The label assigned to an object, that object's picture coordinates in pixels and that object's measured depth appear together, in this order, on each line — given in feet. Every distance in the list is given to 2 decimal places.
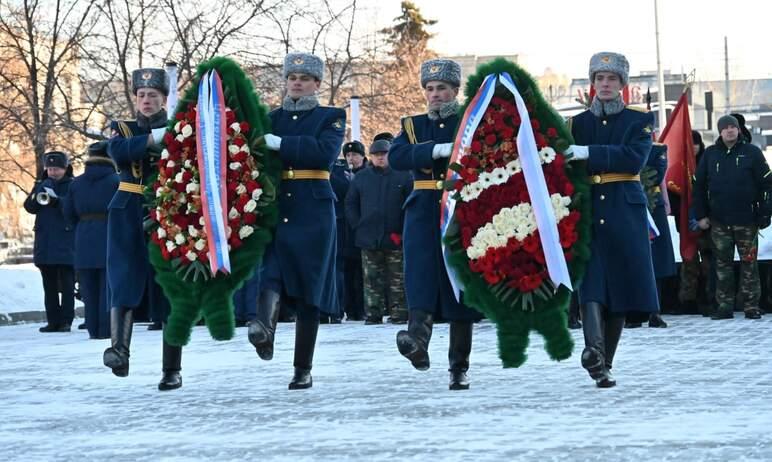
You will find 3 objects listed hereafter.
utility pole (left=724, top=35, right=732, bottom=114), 381.40
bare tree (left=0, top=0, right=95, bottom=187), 92.84
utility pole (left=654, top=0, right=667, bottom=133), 159.84
